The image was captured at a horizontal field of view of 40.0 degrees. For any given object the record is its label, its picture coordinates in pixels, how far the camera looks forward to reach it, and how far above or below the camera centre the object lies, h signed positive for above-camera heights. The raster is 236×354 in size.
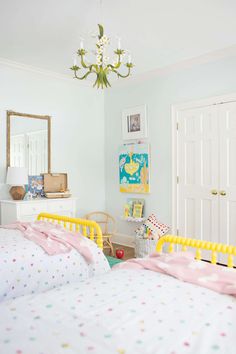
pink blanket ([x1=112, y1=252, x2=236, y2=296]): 1.44 -0.46
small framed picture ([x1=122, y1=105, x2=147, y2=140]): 4.83 +0.82
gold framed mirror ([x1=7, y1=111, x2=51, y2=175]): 4.25 +0.48
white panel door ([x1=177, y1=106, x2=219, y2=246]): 4.04 +0.04
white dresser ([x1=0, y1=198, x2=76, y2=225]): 3.94 -0.40
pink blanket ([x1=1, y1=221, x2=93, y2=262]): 2.41 -0.48
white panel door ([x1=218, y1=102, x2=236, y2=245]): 3.85 +0.05
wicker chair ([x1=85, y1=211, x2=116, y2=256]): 5.01 -0.70
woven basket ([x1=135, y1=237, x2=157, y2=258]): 4.06 -0.88
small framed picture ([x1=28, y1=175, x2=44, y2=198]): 4.43 -0.12
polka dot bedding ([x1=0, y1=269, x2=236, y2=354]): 0.99 -0.51
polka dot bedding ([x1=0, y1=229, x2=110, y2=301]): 2.13 -0.65
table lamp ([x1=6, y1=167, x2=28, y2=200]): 3.97 -0.01
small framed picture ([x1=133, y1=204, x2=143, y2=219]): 4.81 -0.51
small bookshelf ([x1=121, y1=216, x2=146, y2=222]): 4.71 -0.62
